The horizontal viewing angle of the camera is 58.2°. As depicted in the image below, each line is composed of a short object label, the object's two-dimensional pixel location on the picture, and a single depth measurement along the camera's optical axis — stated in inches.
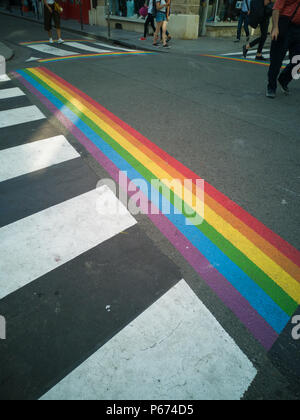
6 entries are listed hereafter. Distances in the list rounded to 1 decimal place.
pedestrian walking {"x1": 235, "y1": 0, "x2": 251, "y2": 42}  466.9
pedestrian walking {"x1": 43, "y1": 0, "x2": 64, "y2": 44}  423.6
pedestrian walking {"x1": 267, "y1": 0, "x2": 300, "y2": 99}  184.7
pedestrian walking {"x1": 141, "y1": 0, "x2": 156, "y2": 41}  454.6
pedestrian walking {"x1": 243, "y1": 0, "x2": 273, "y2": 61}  325.3
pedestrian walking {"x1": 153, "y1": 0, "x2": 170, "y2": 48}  419.5
